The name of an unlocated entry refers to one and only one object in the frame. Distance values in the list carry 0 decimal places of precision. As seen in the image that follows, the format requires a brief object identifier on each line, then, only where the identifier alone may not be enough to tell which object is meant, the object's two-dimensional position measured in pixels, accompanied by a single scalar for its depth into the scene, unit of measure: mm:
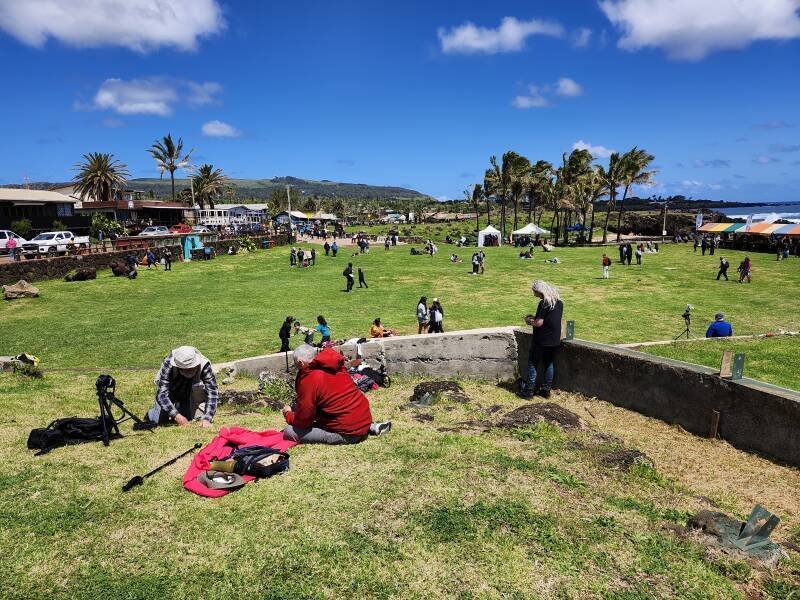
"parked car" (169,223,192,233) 51931
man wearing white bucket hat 6293
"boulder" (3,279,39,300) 23406
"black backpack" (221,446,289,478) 4926
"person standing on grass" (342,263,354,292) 25969
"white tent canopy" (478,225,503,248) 53344
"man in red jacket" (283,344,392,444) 5527
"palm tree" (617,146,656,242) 53625
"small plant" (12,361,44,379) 9835
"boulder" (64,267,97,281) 28859
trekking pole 4701
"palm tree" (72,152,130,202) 62094
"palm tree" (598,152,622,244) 54594
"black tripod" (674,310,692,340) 14444
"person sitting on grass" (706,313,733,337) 12891
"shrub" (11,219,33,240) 40844
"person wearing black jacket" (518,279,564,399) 7715
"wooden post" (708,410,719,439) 6105
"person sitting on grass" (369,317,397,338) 14375
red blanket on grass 4844
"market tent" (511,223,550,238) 51594
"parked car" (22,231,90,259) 30047
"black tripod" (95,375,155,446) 5777
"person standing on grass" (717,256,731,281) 26983
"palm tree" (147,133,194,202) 67250
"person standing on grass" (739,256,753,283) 26031
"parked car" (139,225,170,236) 47000
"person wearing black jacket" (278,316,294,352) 13453
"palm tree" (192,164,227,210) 85812
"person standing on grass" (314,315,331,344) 14391
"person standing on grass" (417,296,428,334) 16516
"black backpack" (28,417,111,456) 5637
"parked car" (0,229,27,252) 31234
